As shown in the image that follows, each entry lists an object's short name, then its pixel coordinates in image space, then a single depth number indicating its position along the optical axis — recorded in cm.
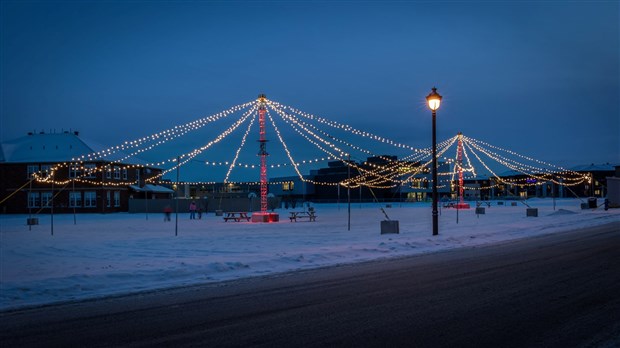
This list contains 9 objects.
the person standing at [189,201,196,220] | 4462
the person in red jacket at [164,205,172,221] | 4100
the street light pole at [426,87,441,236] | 2169
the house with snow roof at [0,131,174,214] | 6047
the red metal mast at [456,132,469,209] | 5817
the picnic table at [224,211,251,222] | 3746
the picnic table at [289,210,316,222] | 3700
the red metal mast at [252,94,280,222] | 3597
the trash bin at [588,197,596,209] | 4931
